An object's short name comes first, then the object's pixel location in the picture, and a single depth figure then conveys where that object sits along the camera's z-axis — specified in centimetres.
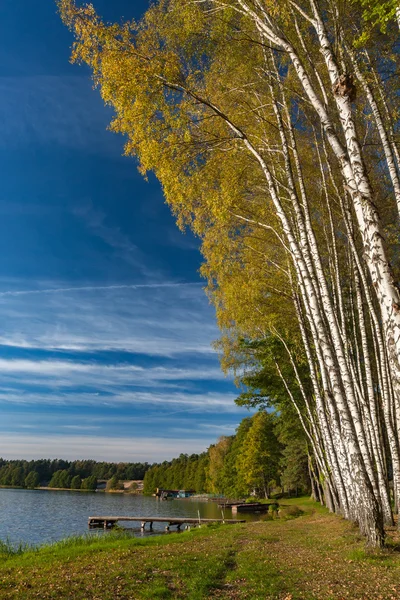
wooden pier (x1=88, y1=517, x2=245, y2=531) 2800
